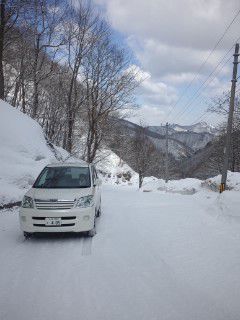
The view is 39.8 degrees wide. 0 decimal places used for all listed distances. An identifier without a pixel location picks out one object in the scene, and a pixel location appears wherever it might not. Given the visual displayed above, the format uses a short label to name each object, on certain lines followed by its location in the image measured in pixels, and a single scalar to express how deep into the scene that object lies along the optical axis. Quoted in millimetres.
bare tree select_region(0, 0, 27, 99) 18703
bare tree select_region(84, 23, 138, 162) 32500
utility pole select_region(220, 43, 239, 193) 19912
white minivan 7590
